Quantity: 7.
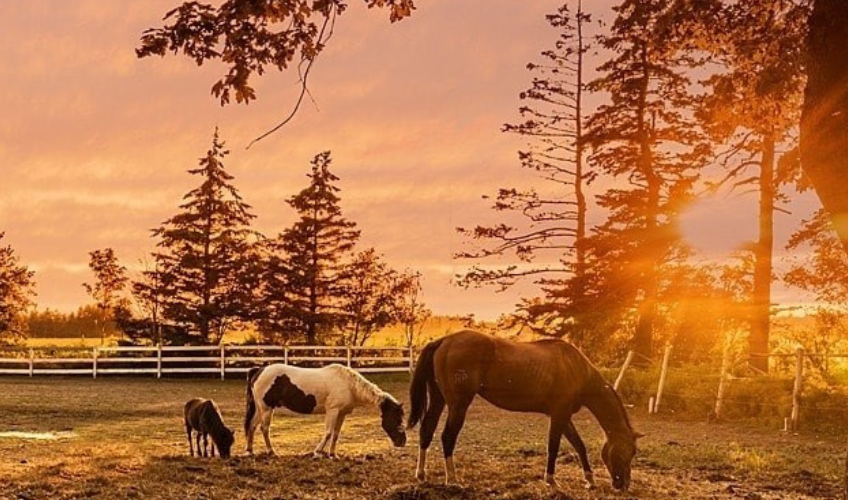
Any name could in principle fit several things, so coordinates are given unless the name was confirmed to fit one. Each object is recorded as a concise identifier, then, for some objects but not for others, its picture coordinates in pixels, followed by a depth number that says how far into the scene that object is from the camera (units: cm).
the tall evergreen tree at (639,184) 3050
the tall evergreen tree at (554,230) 3209
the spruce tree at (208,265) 4294
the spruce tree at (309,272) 4347
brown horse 1041
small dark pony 1289
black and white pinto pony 1355
